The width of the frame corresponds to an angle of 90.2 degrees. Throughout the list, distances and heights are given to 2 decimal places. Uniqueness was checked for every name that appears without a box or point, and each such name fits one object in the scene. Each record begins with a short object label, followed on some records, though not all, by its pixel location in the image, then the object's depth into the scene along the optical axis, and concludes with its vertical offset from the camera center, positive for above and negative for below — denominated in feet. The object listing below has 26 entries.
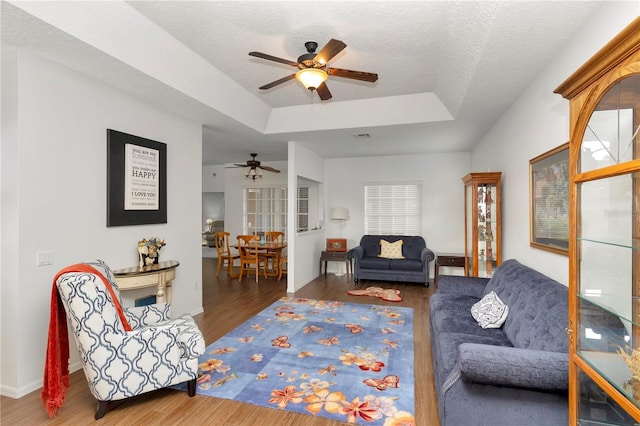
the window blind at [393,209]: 23.13 +0.30
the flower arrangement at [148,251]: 11.22 -1.36
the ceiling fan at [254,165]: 22.14 +3.40
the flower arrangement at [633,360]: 3.95 -1.89
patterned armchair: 6.69 -3.05
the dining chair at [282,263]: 21.74 -3.66
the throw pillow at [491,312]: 8.55 -2.74
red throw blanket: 7.04 -3.23
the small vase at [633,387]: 3.85 -2.17
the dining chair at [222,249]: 23.60 -2.77
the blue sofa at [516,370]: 5.34 -2.85
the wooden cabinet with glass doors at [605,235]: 3.97 -0.32
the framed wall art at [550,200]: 8.11 +0.37
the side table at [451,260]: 19.61 -2.92
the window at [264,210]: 26.81 +0.27
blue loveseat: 19.74 -3.11
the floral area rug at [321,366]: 7.59 -4.50
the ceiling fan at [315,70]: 8.42 +4.07
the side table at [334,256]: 21.97 -2.98
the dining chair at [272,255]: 22.25 -2.93
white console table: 9.97 -2.11
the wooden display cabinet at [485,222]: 13.28 -0.40
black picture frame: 10.33 +1.04
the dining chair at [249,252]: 21.80 -2.73
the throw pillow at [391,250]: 21.47 -2.51
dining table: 21.38 -2.33
